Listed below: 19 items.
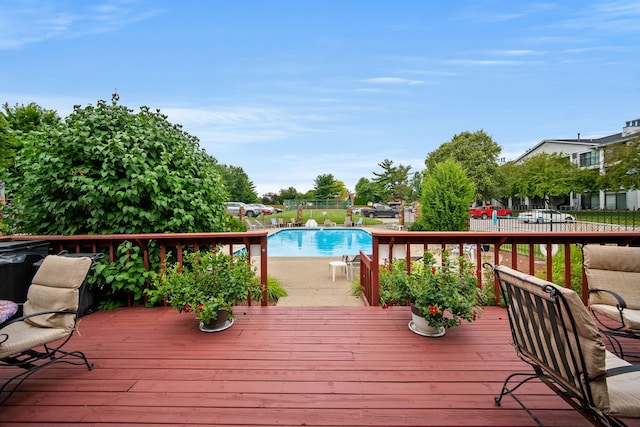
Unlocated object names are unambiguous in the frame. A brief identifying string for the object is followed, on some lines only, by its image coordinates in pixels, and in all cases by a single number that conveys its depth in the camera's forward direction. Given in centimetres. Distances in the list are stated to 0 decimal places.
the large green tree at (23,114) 1527
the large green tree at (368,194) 4301
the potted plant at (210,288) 269
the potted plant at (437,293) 252
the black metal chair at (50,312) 191
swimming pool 1422
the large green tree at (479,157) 2692
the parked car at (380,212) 2936
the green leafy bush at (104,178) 331
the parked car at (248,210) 2553
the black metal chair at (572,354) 125
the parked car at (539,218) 1984
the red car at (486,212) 2663
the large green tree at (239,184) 3453
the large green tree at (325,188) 4444
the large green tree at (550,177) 2477
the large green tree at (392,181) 3969
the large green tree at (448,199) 1277
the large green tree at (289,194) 4624
